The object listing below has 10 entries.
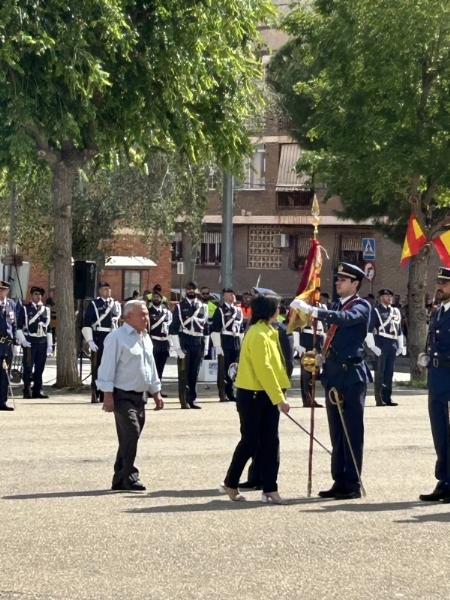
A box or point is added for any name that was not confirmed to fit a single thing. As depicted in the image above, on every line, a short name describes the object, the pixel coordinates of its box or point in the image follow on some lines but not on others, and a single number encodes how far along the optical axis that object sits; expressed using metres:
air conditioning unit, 58.34
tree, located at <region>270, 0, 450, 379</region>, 27.27
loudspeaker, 26.67
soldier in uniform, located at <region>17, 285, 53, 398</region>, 23.02
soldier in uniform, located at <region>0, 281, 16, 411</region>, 20.58
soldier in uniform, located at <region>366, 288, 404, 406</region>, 23.30
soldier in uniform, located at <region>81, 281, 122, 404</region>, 22.98
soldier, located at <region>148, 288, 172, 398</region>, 23.91
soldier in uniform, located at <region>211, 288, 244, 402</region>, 23.84
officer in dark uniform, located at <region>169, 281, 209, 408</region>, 22.42
